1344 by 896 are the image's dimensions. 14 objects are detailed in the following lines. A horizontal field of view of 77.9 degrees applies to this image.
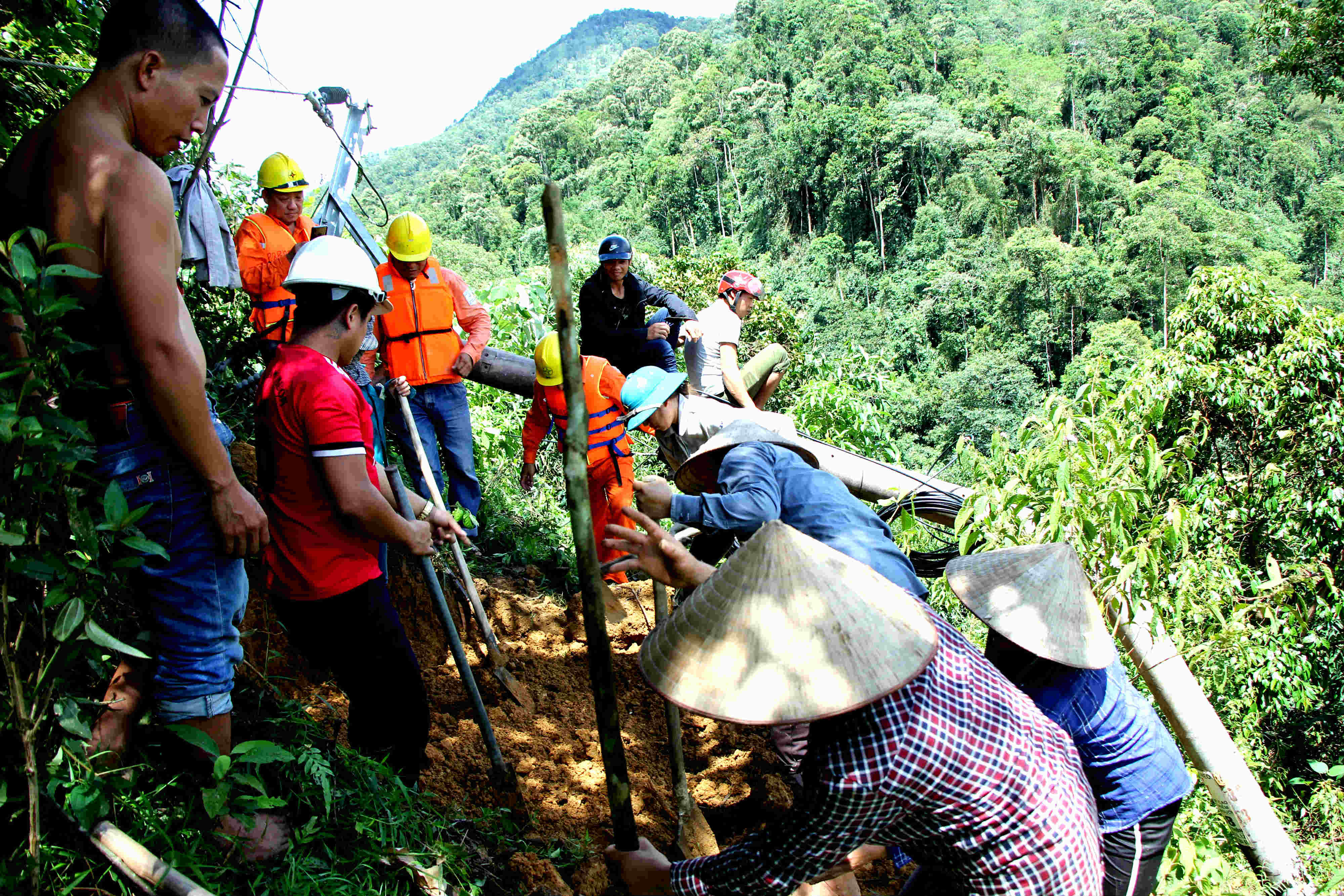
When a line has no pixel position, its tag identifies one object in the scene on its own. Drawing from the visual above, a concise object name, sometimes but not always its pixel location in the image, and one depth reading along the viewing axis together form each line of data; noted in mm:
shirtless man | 1716
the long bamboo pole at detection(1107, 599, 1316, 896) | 3684
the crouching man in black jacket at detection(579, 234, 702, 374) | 5879
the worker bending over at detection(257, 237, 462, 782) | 2270
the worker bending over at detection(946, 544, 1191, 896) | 2332
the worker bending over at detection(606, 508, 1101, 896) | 1512
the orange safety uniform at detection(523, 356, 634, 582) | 4656
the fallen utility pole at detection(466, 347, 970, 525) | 4660
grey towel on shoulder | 3516
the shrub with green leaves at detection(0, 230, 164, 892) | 1497
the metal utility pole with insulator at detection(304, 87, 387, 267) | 4629
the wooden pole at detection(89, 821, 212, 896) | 1600
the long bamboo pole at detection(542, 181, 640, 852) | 1417
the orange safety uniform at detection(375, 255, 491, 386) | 4613
